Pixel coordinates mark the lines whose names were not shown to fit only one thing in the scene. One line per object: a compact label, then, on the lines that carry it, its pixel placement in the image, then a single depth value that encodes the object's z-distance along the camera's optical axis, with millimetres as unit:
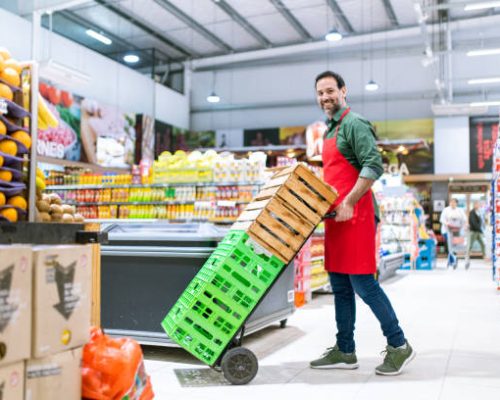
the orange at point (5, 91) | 2553
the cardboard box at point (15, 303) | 1649
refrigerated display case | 3979
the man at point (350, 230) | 3410
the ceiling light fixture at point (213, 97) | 17891
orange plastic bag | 2104
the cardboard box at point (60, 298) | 1788
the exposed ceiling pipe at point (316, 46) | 16219
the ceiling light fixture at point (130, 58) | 17467
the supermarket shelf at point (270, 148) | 17250
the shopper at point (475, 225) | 12117
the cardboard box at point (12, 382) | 1659
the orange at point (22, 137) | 2643
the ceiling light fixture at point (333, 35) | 12383
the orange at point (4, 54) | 2707
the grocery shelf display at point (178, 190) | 7320
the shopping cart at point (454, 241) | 12689
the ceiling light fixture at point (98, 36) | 15097
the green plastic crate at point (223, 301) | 3186
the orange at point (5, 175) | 2539
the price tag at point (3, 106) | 2518
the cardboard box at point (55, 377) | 1788
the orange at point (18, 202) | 2588
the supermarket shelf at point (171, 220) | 7592
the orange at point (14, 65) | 2693
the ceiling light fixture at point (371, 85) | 16781
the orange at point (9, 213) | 2479
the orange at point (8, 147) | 2564
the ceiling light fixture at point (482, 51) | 11920
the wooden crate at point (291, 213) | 3234
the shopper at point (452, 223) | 12555
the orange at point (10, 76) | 2617
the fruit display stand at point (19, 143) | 2535
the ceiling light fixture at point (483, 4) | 10453
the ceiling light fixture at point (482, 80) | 13678
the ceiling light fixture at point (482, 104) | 14786
